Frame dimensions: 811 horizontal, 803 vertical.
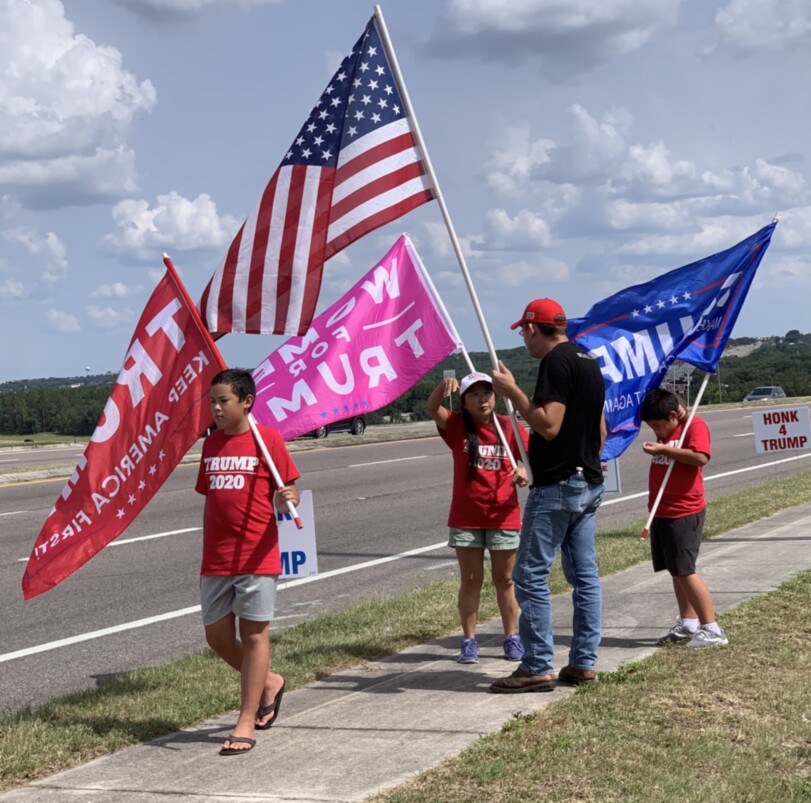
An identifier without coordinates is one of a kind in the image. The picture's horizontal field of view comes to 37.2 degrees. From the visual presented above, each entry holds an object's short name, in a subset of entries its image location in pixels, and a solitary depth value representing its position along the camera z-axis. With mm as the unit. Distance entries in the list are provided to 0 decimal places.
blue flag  7668
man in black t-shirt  5770
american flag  6230
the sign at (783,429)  13695
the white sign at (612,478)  11383
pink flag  6543
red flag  5898
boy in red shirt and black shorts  6746
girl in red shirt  6578
